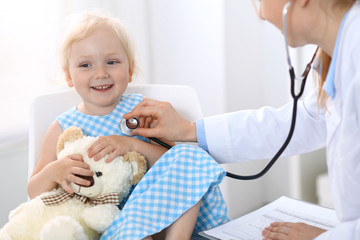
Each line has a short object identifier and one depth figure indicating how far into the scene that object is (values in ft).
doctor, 2.68
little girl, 3.25
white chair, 4.12
